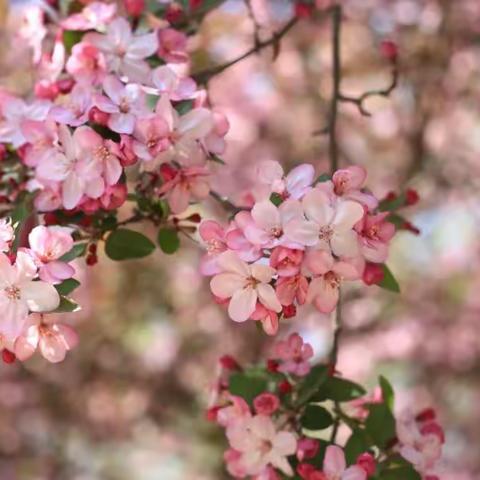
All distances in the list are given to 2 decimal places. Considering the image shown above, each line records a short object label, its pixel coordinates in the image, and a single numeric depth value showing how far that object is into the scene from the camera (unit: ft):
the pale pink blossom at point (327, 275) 4.59
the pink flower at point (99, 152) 4.82
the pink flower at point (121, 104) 4.83
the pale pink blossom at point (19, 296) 4.62
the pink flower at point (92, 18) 5.18
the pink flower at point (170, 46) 5.21
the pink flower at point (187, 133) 4.91
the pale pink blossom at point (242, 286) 4.62
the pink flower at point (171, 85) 4.95
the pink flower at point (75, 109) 4.88
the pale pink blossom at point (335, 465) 4.80
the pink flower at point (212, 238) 4.72
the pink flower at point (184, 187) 4.95
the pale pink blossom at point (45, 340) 4.72
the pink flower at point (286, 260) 4.59
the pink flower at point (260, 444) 4.88
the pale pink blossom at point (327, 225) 4.59
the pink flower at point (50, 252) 4.68
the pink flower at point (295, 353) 5.00
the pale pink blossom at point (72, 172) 4.83
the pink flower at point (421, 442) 4.95
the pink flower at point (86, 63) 5.04
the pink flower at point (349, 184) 4.69
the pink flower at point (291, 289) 4.61
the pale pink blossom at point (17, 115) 5.03
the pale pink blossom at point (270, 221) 4.61
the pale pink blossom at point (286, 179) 4.69
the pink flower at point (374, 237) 4.68
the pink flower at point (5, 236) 4.65
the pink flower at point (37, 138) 4.95
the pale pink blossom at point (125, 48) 5.05
